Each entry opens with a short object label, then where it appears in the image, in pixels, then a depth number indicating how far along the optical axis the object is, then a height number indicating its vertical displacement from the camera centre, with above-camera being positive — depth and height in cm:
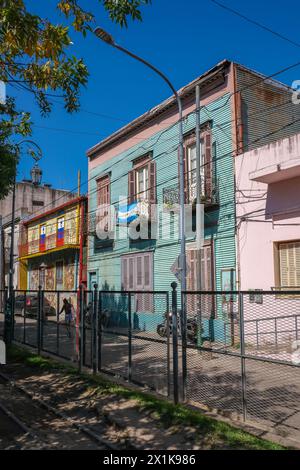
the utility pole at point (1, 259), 3104 +151
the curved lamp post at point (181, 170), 1164 +336
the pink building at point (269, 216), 1281 +188
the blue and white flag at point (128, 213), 1976 +297
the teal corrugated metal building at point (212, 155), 1524 +490
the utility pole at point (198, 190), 1338 +277
